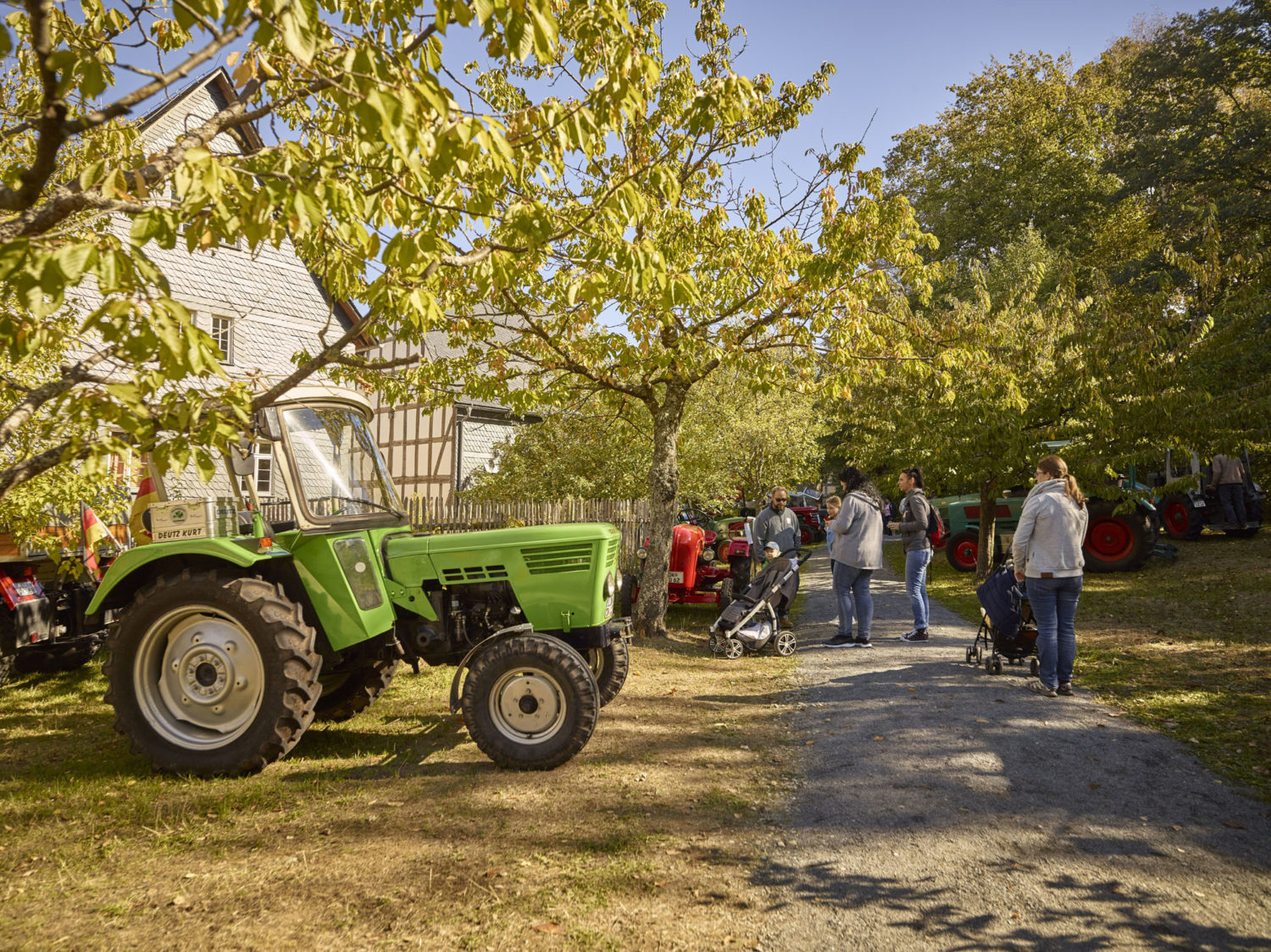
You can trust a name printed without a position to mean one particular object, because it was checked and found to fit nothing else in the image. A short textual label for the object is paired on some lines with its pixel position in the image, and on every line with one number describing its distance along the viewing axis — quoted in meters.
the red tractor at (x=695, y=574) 11.23
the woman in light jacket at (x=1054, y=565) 6.34
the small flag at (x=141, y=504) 7.20
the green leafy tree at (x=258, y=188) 2.64
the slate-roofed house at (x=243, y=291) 17.08
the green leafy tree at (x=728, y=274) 8.41
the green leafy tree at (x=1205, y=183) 11.15
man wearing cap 10.45
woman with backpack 8.99
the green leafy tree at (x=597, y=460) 17.59
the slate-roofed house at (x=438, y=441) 25.89
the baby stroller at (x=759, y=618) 8.94
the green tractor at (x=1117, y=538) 13.80
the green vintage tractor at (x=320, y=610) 4.87
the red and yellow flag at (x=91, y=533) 7.68
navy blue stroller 7.06
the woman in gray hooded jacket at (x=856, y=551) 8.80
